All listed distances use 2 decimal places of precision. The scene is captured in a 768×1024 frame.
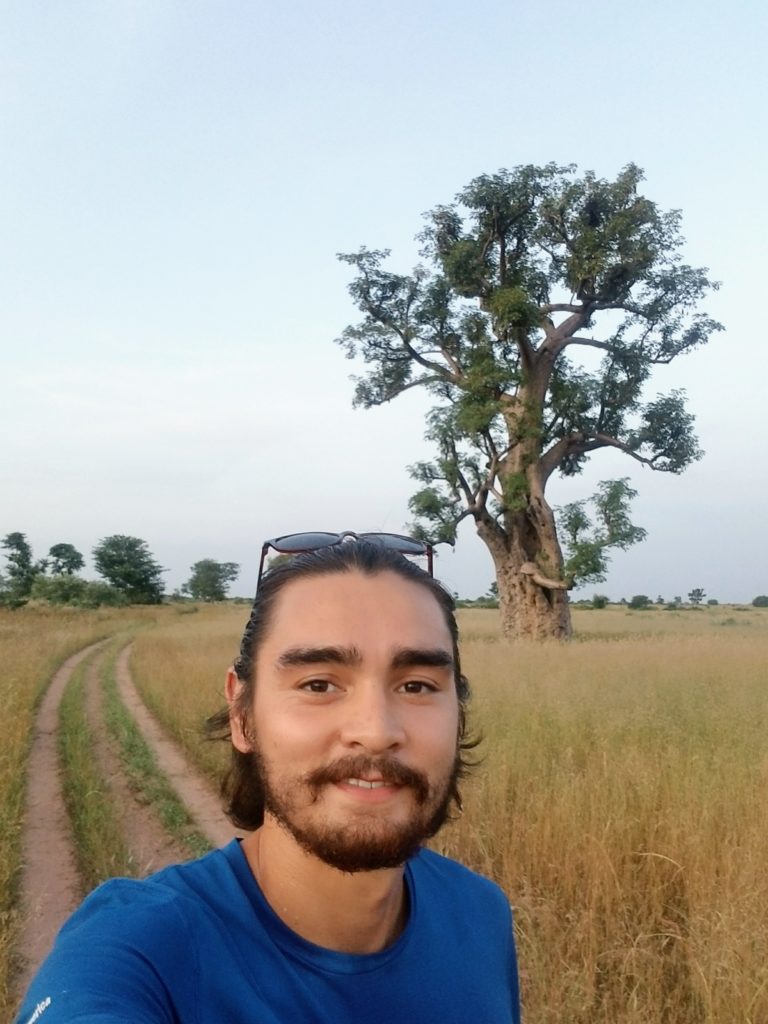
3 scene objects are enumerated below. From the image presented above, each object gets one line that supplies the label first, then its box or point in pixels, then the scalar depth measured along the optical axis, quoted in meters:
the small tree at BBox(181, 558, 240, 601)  91.75
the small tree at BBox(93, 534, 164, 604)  76.31
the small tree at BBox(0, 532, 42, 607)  68.56
